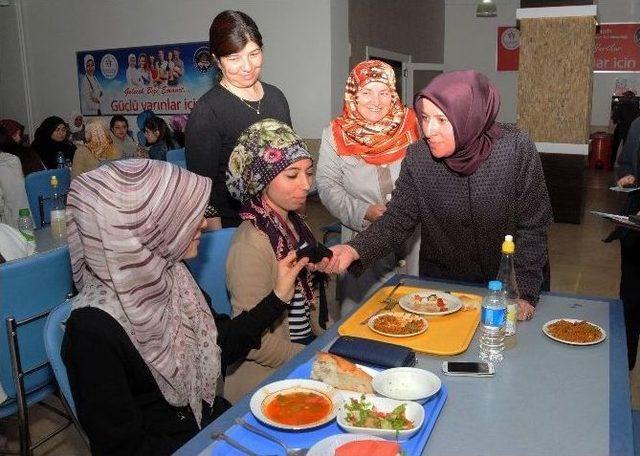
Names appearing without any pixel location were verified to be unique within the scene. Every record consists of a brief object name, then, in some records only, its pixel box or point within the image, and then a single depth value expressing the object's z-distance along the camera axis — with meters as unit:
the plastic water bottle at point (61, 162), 5.19
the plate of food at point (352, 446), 1.07
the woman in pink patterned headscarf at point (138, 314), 1.30
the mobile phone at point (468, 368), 1.38
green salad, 1.15
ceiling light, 9.63
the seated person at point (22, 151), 4.34
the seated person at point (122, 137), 6.39
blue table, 1.12
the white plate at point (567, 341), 1.53
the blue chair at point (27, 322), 1.96
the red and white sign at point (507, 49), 11.22
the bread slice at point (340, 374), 1.32
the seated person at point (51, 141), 6.07
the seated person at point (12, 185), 3.73
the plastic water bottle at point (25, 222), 2.92
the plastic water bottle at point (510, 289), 1.55
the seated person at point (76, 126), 8.13
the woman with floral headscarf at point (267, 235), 1.79
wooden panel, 5.98
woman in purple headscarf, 1.79
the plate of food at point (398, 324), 1.59
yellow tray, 1.52
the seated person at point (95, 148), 4.93
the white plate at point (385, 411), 1.13
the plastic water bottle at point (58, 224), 2.92
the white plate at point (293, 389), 1.17
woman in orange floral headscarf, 2.59
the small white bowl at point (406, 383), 1.27
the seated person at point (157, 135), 6.05
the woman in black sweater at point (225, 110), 2.42
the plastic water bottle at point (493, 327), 1.47
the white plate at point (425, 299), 1.72
